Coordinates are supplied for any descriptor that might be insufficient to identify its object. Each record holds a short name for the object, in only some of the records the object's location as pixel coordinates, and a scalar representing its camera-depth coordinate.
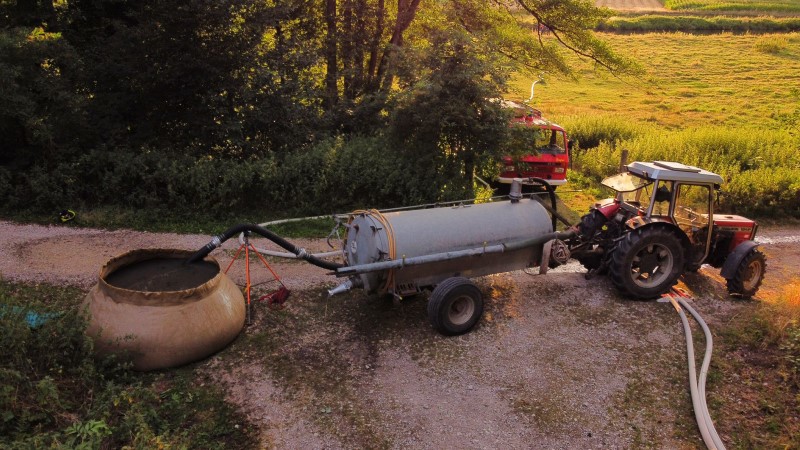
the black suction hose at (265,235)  7.81
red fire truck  15.29
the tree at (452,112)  12.88
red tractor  9.54
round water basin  7.03
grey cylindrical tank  8.27
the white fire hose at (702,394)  6.52
